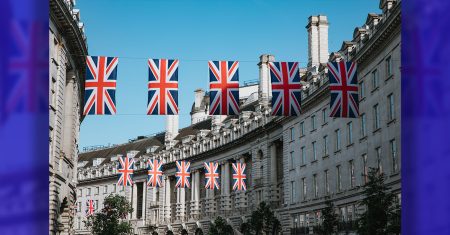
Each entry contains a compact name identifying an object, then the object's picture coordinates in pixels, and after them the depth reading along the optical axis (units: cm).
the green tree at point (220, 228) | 8931
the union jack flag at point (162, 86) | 3022
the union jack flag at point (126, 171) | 6134
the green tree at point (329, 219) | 5509
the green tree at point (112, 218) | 7370
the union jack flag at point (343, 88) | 3284
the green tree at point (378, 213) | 3872
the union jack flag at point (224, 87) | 3109
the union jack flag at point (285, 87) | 3262
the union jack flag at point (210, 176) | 6228
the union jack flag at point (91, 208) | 10025
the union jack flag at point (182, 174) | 6300
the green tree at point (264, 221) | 7362
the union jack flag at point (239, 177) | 6425
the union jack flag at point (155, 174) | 6469
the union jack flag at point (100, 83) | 2988
